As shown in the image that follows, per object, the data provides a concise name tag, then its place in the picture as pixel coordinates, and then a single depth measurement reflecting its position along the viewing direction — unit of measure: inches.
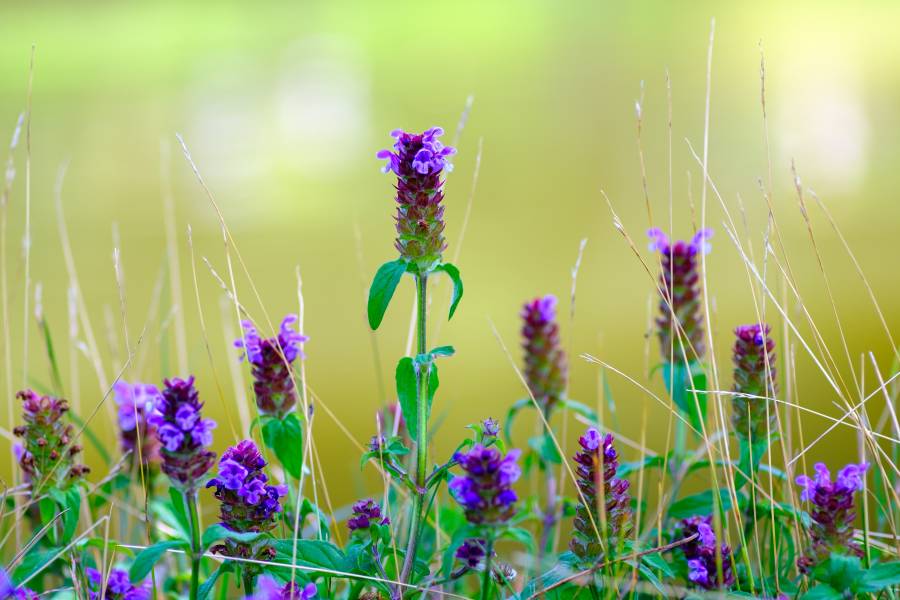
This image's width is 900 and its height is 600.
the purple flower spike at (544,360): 54.9
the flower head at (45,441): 50.6
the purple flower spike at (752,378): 51.4
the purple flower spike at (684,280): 53.4
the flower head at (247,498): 48.6
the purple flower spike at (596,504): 48.8
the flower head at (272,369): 50.7
